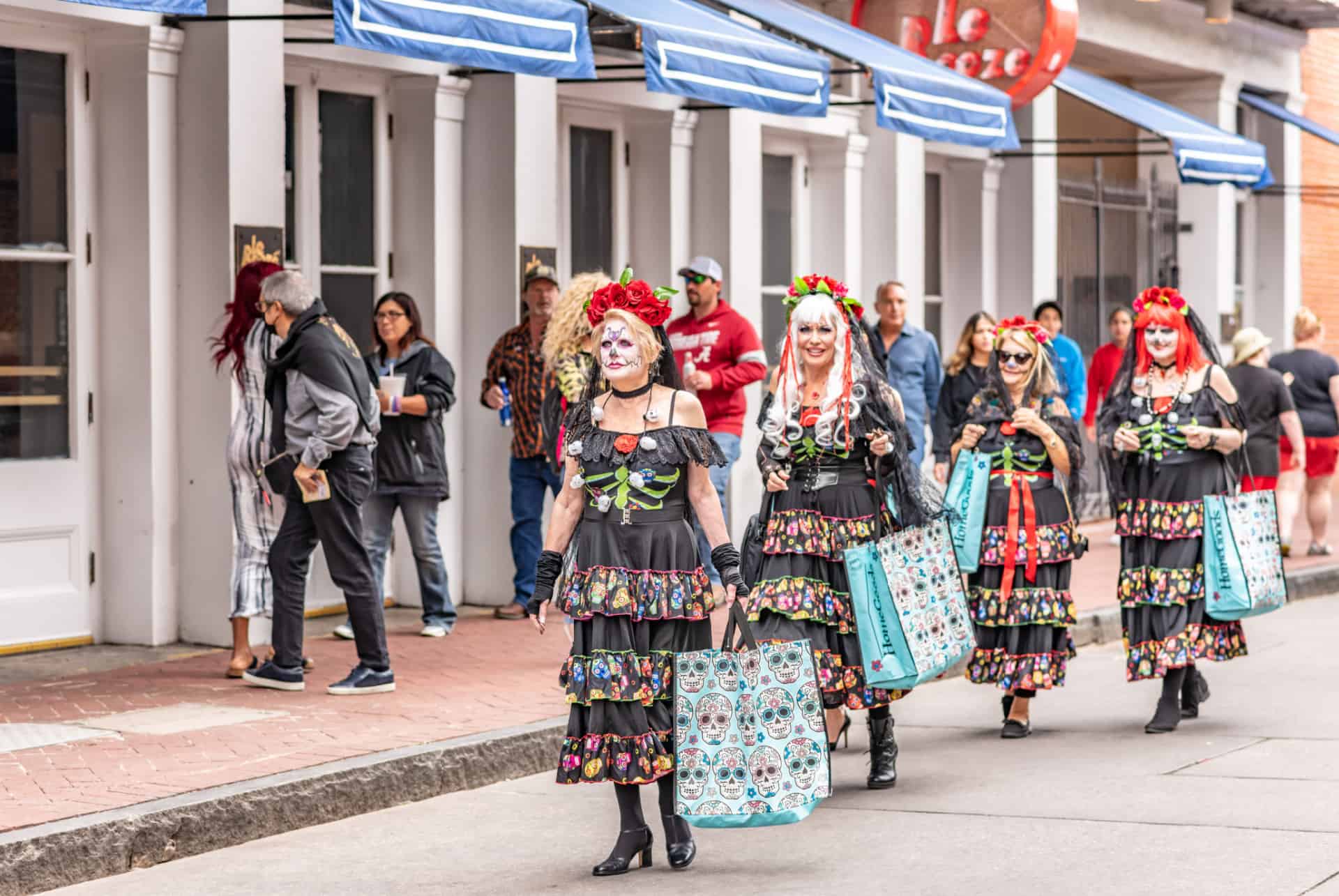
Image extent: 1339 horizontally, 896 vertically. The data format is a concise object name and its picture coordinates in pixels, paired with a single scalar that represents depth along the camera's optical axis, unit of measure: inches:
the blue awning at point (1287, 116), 845.8
